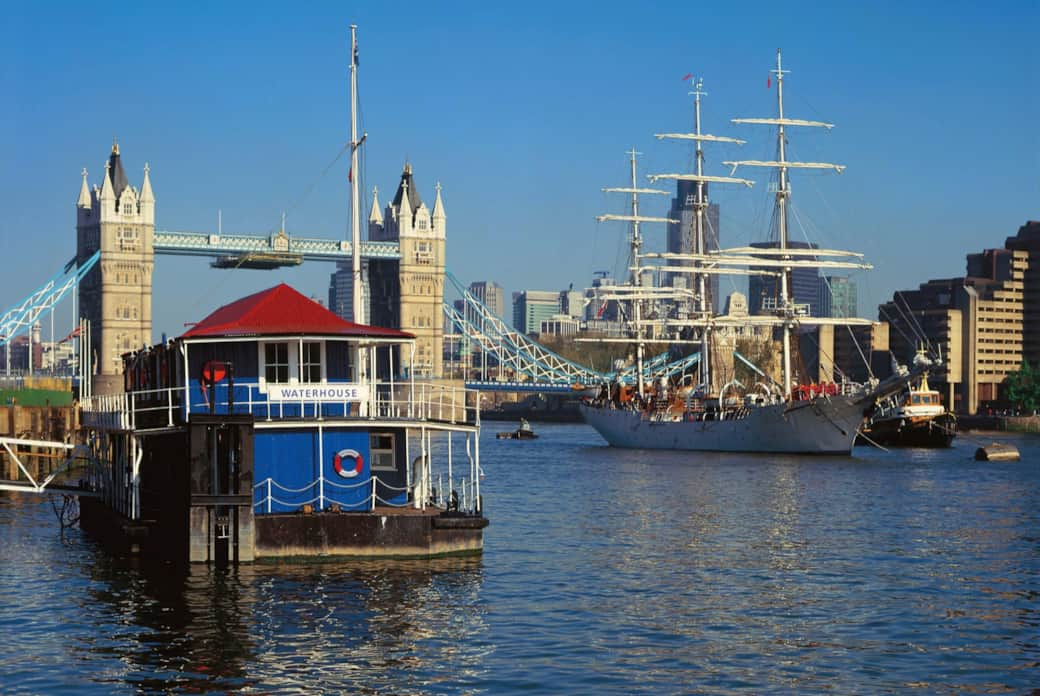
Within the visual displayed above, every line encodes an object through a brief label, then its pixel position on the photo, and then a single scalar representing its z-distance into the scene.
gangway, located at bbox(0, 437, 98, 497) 40.31
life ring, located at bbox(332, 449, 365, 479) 34.22
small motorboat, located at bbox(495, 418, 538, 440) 133.00
